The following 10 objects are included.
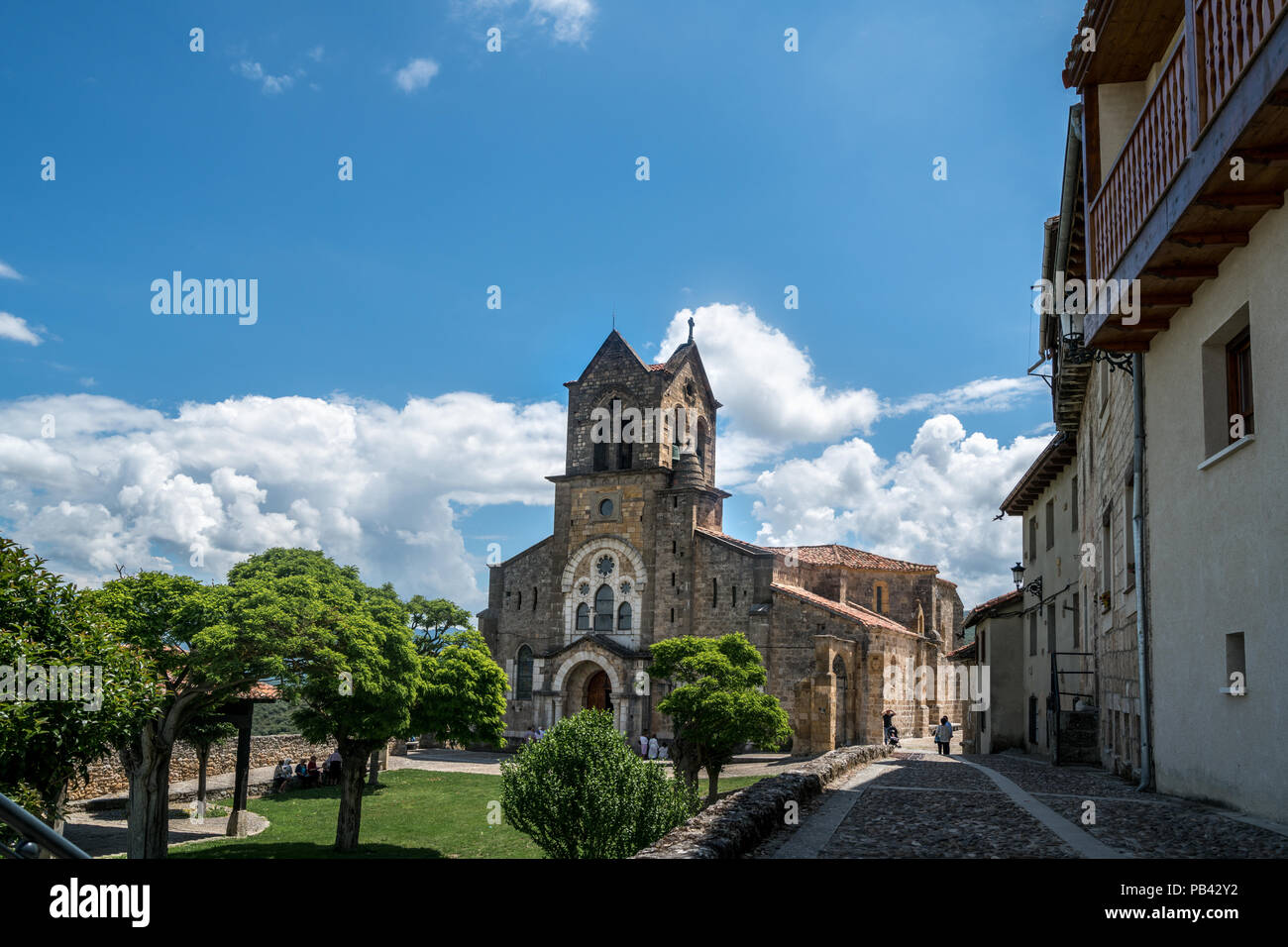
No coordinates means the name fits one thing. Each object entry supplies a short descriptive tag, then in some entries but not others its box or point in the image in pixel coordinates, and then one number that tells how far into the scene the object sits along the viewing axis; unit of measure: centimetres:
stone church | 3925
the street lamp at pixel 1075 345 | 1376
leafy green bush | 1580
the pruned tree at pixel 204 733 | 2473
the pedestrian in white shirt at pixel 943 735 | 2895
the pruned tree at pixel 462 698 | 2583
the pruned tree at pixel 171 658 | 1777
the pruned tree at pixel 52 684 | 1088
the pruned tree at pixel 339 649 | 1869
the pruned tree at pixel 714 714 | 2566
